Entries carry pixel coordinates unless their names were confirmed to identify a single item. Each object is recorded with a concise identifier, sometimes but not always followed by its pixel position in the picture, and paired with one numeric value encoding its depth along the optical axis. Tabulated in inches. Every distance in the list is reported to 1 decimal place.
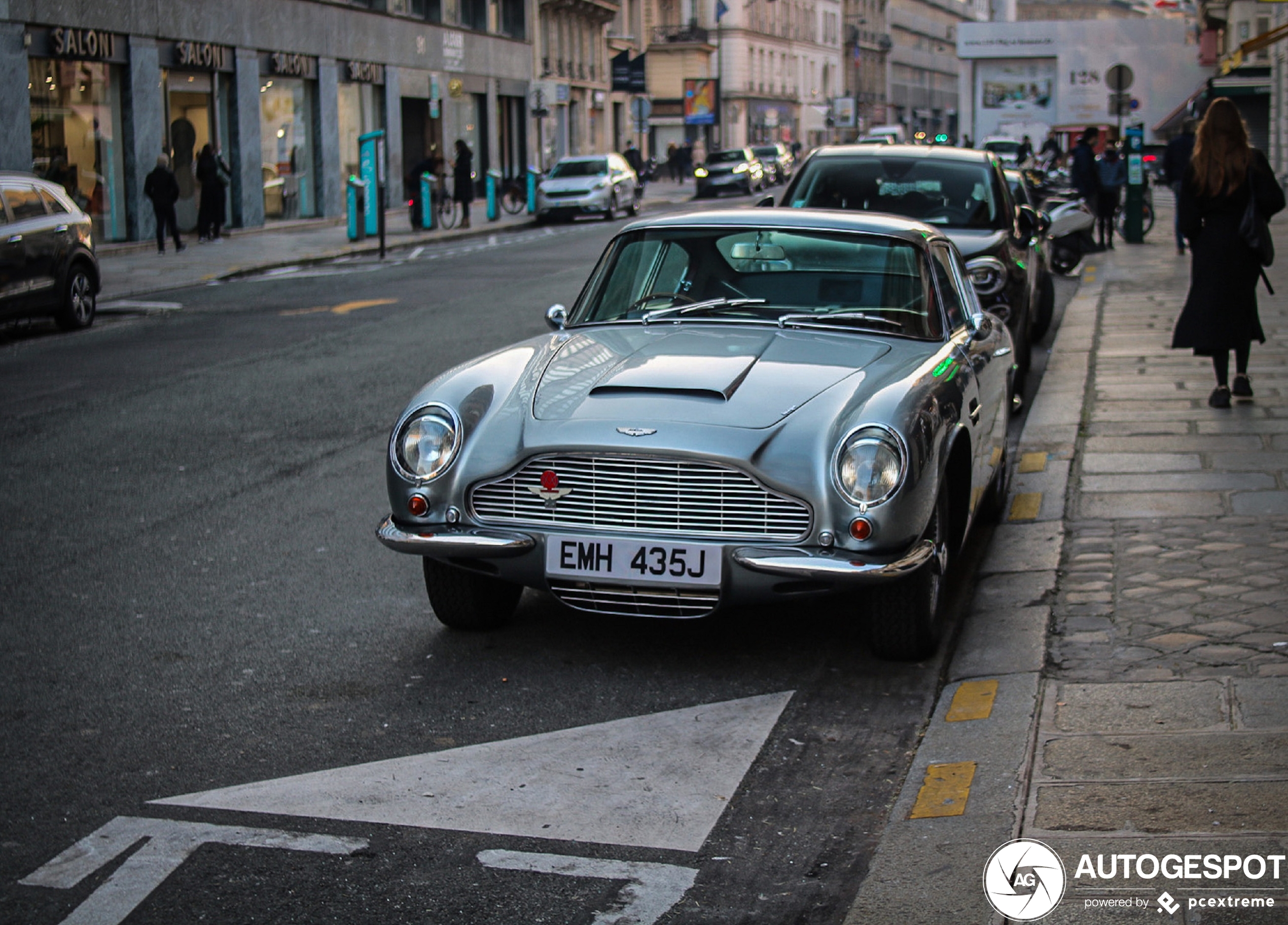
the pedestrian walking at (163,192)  1038.4
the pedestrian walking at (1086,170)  925.2
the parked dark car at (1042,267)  511.4
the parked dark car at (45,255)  603.2
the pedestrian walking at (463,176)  1389.0
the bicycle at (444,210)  1387.8
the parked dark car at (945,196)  431.5
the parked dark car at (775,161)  2324.1
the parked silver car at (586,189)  1496.1
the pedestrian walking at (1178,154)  909.8
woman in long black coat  345.7
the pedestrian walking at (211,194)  1134.4
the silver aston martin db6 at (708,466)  188.1
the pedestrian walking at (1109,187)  912.3
